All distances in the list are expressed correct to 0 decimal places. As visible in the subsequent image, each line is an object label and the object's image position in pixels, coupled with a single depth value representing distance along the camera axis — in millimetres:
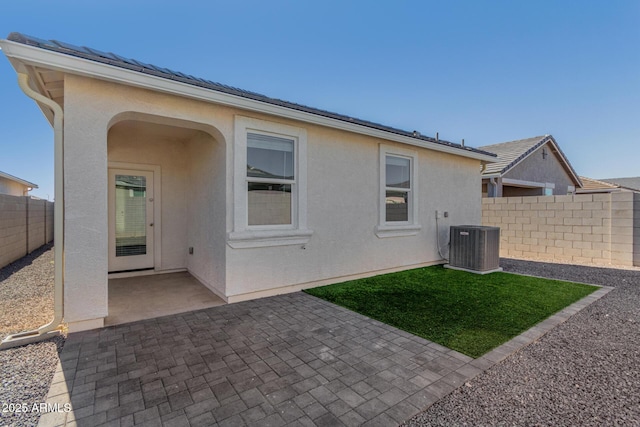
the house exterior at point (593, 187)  20472
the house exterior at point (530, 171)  14305
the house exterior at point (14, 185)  21044
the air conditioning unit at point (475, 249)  7434
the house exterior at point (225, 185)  3869
